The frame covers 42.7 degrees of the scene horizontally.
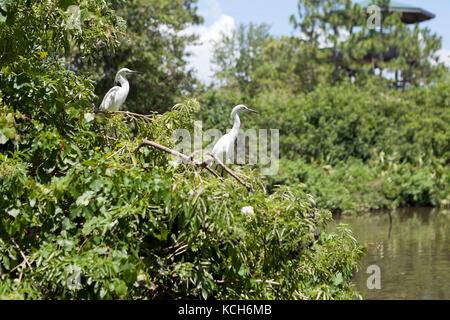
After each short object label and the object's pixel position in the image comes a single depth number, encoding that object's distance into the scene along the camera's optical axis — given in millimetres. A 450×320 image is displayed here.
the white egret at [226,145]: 5434
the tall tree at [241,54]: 37031
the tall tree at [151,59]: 16328
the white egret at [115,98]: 5766
